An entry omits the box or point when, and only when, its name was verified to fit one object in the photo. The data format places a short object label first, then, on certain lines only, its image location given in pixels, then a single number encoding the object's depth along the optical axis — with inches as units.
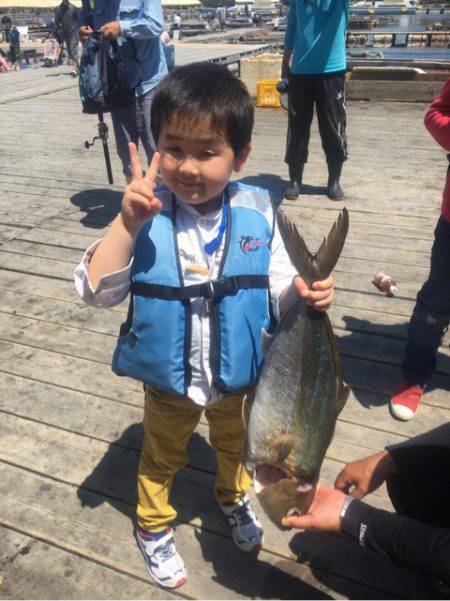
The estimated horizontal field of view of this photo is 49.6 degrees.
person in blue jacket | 159.6
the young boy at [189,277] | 60.3
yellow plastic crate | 377.1
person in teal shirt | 186.1
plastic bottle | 147.6
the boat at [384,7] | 3088.1
